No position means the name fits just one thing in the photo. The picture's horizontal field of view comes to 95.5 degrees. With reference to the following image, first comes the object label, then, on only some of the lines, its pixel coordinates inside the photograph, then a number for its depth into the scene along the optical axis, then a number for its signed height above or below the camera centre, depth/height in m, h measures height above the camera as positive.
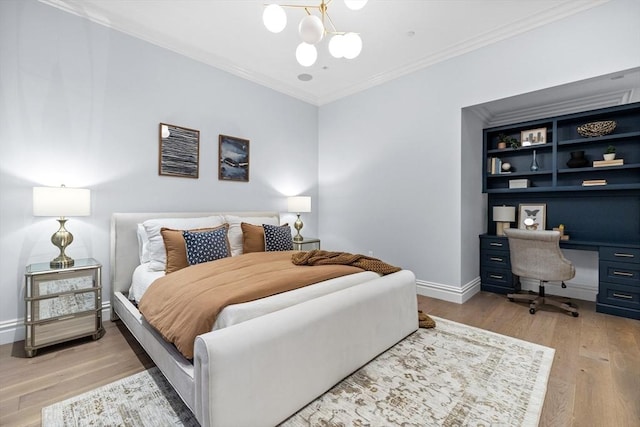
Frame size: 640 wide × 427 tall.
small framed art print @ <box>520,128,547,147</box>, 3.65 +1.01
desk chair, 2.95 -0.47
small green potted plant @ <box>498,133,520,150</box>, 3.88 +1.01
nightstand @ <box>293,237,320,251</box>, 4.28 -0.47
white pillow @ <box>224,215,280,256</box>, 3.25 -0.18
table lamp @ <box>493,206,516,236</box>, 3.92 -0.02
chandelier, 2.00 +1.30
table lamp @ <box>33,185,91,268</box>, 2.28 +0.04
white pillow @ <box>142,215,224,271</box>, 2.66 -0.16
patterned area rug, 1.55 -1.09
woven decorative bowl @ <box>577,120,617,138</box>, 3.24 +1.00
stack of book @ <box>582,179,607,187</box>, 3.26 +0.39
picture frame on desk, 3.77 -0.01
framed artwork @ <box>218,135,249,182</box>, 3.78 +0.73
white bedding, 1.53 -0.53
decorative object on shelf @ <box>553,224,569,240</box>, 3.44 -0.17
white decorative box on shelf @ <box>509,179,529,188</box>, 3.79 +0.43
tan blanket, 1.55 -0.47
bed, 1.31 -0.76
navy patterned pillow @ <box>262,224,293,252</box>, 3.33 -0.29
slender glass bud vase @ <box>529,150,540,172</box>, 3.72 +0.67
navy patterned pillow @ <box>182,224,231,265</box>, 2.62 -0.30
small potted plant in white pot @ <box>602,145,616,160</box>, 3.23 +0.70
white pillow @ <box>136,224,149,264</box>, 2.80 -0.32
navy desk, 2.87 -0.60
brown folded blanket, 2.45 -0.40
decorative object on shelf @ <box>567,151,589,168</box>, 3.42 +0.66
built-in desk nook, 3.01 +0.32
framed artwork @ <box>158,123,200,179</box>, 3.26 +0.72
